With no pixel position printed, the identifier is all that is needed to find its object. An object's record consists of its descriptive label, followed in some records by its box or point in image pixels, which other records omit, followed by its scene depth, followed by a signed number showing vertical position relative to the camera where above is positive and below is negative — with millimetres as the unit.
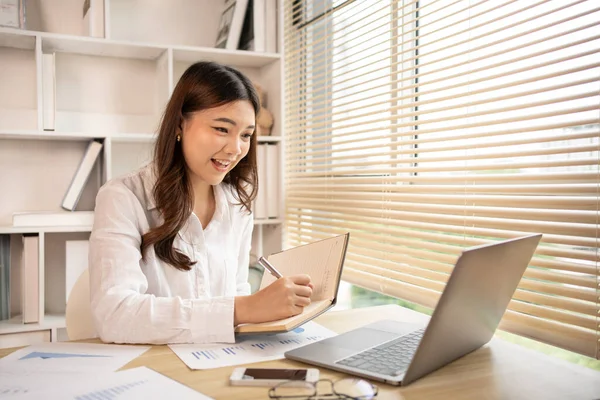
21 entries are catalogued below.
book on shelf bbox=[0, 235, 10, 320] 2164 -365
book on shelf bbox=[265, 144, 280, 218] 2566 +21
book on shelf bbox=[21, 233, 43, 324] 2105 -357
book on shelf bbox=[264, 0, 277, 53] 2570 +741
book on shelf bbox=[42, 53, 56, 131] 2139 +361
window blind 1188 +97
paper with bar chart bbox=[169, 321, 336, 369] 1033 -330
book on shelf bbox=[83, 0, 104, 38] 2236 +674
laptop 861 -261
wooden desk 872 -330
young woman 1161 -130
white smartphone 892 -315
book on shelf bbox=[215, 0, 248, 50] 2506 +732
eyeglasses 839 -321
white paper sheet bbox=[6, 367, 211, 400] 846 -326
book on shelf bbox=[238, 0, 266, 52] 2508 +735
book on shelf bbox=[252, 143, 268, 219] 2549 -7
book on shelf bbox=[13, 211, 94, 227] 2133 -138
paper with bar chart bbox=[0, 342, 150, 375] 979 -330
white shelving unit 2217 +374
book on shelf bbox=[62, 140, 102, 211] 2266 +32
